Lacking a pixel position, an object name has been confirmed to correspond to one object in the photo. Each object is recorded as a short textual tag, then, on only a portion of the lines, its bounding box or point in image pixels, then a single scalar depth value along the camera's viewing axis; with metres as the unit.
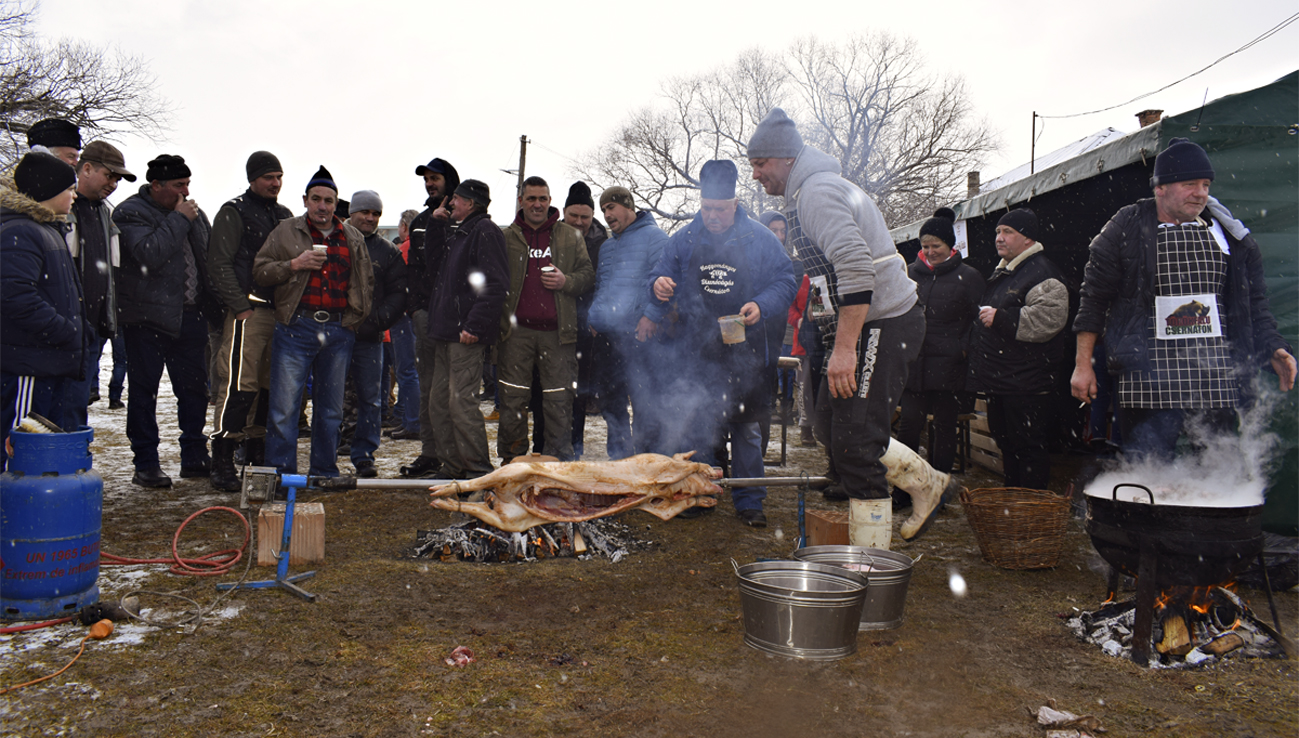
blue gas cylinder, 3.18
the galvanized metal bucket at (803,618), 3.04
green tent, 4.36
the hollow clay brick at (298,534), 4.11
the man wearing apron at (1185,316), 3.96
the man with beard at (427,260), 6.44
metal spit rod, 3.62
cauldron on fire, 3.02
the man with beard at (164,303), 5.71
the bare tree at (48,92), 22.55
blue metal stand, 3.70
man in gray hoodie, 3.65
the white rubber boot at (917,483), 4.39
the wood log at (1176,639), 3.09
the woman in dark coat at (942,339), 6.02
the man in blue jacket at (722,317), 5.32
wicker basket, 4.27
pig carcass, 3.89
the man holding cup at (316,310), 5.62
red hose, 3.88
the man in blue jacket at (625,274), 6.19
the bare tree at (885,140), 35.00
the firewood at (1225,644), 3.10
